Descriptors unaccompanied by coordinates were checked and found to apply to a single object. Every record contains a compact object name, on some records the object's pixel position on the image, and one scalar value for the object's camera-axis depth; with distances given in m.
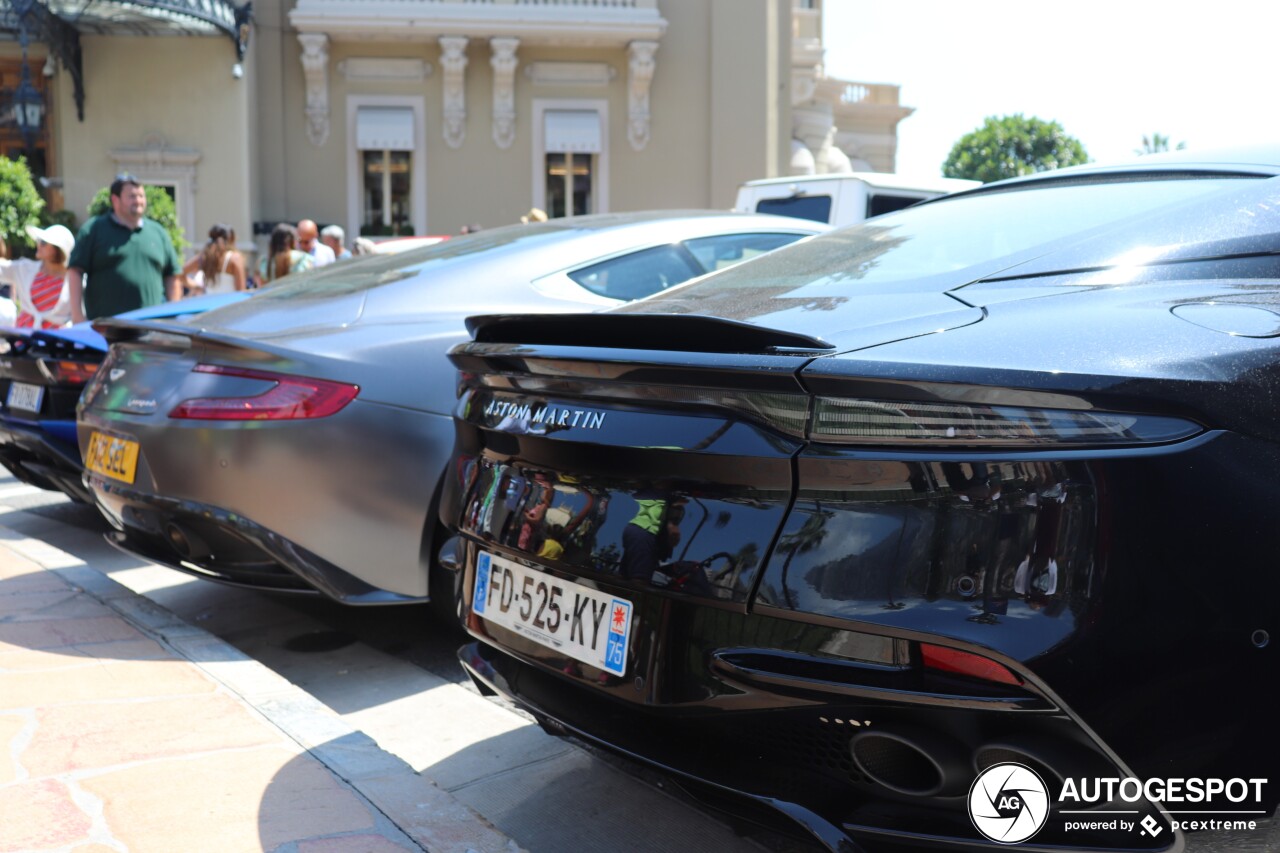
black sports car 1.63
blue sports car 4.84
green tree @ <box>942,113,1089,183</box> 58.56
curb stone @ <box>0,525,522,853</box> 2.35
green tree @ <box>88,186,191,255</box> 18.02
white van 10.50
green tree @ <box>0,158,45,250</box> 16.64
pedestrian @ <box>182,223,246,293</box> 9.52
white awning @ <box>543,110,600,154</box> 23.39
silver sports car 3.39
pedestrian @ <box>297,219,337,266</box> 10.90
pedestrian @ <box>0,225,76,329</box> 8.41
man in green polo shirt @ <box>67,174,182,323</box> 6.98
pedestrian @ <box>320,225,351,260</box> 12.46
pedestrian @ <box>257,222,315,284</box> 9.14
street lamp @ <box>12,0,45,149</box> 18.56
